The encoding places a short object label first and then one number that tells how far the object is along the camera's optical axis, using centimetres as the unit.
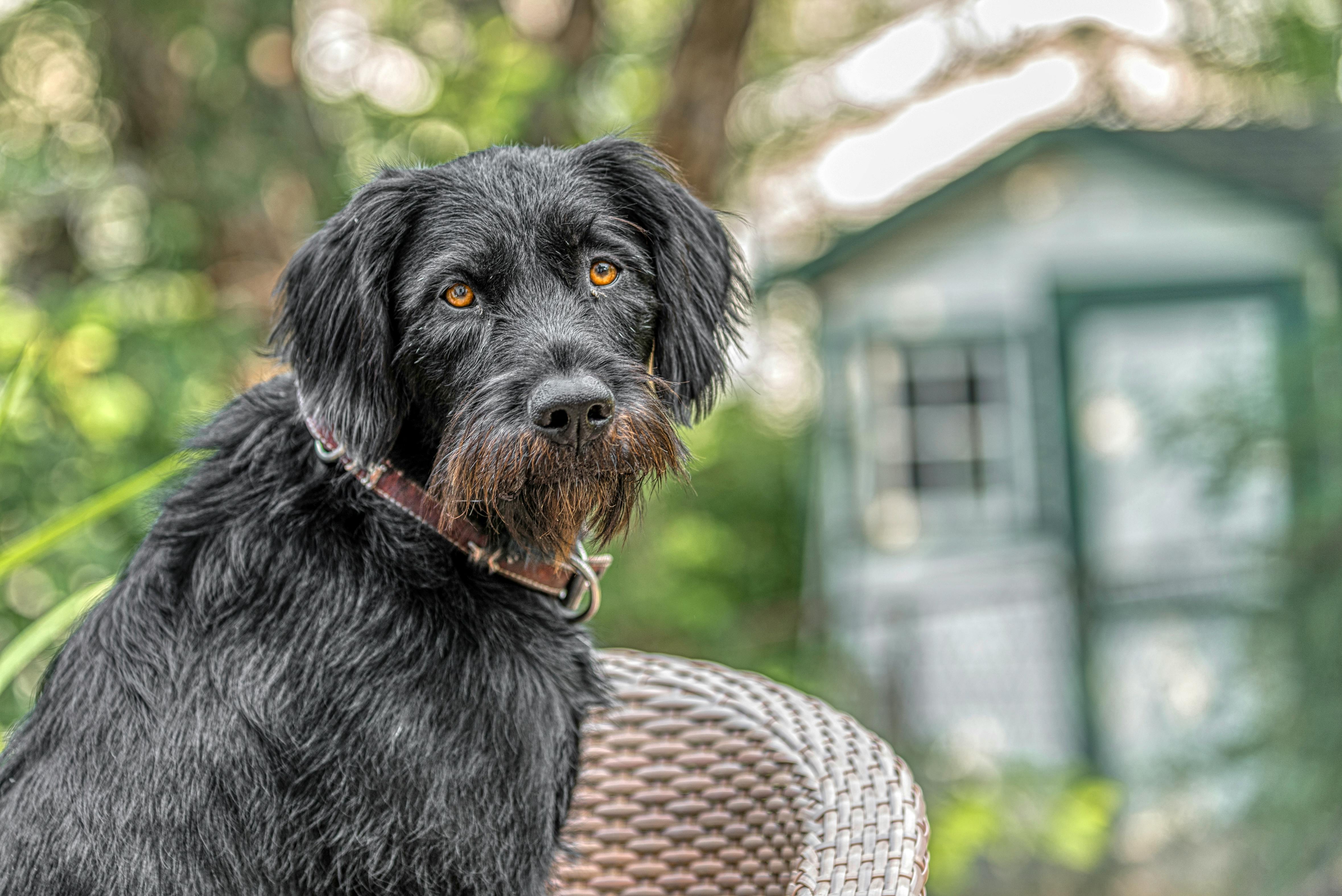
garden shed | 717
